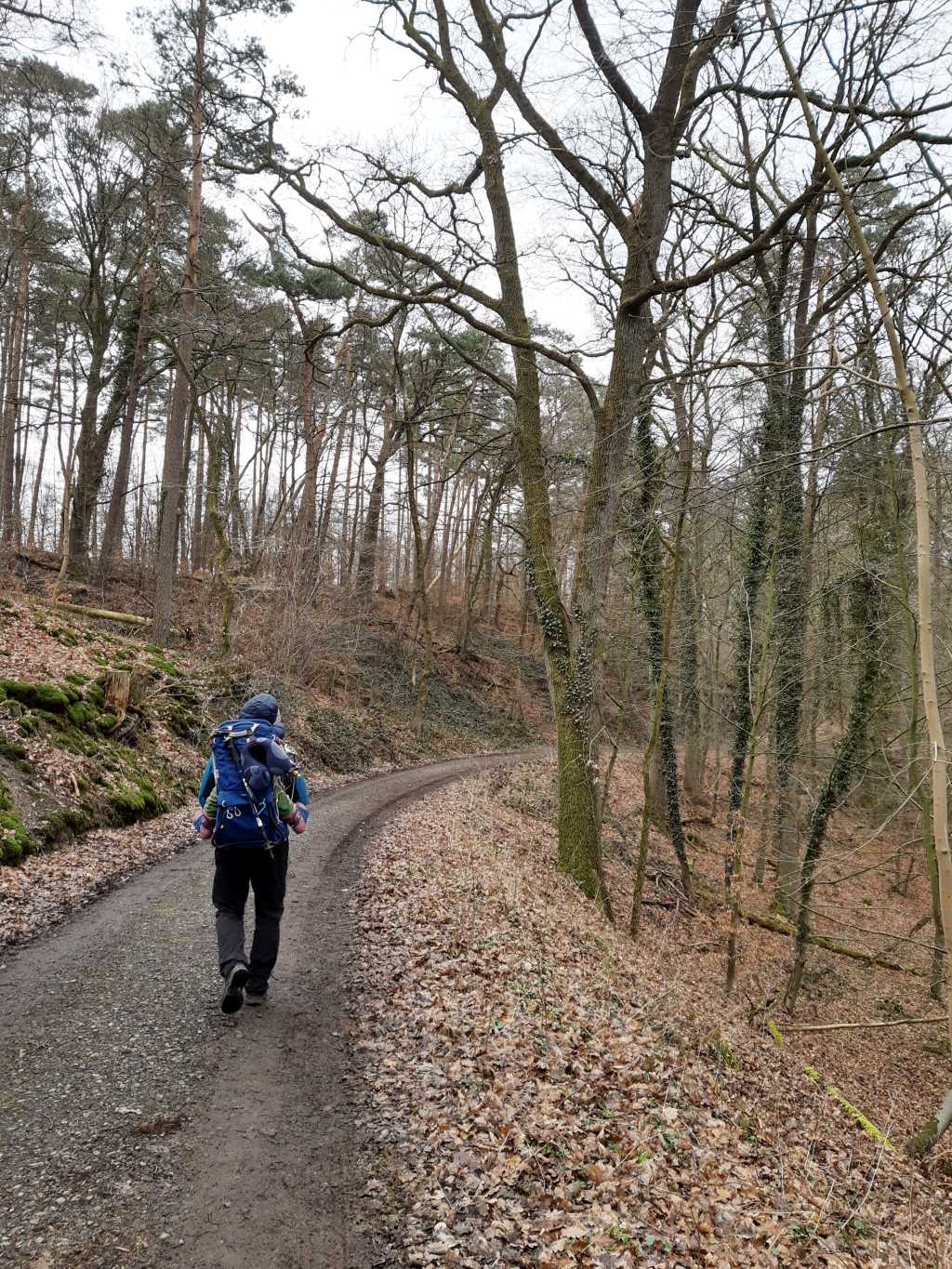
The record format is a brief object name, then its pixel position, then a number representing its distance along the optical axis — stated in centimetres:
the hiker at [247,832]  485
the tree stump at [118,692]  1086
